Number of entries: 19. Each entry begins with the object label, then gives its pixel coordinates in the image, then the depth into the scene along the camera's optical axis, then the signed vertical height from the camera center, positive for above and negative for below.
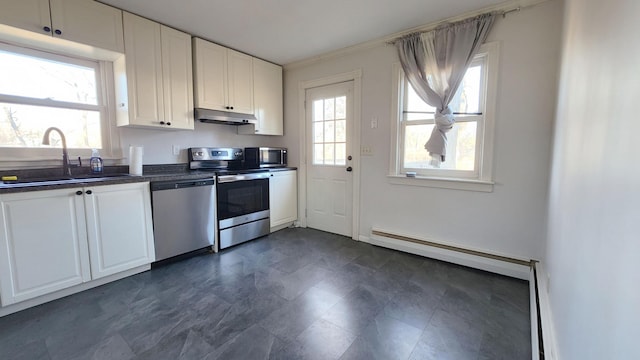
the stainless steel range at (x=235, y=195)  3.11 -0.48
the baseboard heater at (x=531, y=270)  1.53 -0.97
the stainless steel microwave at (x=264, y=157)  3.69 -0.02
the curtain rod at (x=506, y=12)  2.29 +1.24
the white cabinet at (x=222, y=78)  3.05 +0.93
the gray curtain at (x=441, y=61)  2.48 +0.93
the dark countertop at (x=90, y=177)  1.95 -0.19
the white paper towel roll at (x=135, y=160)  2.69 -0.04
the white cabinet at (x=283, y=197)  3.69 -0.58
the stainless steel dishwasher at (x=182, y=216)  2.60 -0.61
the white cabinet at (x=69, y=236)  1.88 -0.63
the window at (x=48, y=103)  2.23 +0.47
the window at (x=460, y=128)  2.49 +0.28
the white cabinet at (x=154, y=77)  2.54 +0.78
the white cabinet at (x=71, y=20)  1.98 +1.07
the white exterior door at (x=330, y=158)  3.53 -0.03
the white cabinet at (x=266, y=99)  3.68 +0.79
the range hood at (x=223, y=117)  3.05 +0.47
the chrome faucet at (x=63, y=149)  2.34 +0.06
